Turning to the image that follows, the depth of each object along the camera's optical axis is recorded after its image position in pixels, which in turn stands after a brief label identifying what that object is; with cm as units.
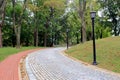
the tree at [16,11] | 2648
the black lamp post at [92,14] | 912
